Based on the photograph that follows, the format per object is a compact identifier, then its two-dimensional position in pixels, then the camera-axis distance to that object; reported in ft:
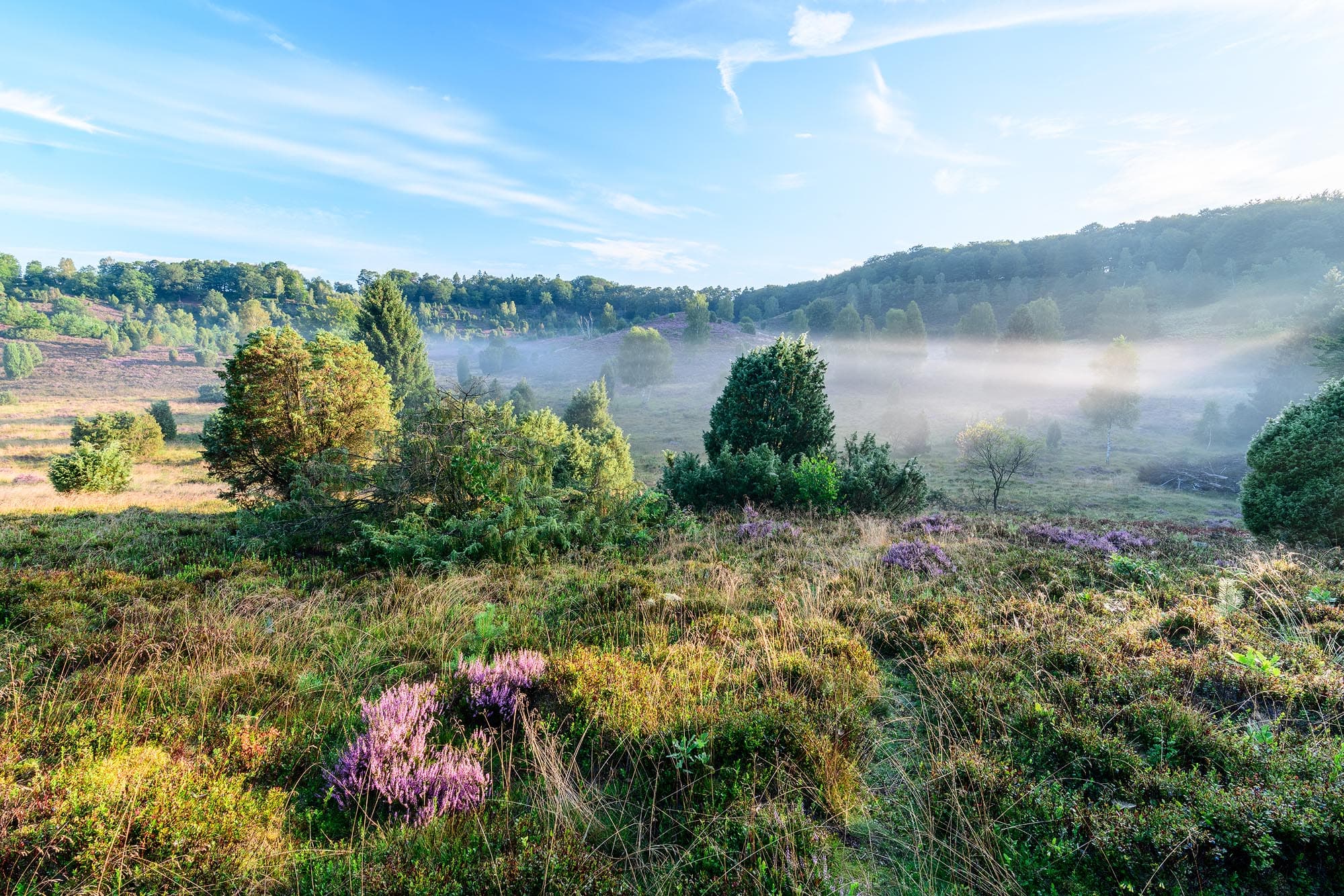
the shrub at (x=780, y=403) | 51.31
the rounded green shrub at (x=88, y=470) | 63.16
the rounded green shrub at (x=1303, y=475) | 35.01
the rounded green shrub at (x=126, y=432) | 93.30
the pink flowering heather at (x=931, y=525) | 31.37
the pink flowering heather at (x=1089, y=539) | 25.75
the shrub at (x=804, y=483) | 41.88
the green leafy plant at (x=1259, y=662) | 10.68
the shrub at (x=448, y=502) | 22.72
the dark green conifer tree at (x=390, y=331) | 121.60
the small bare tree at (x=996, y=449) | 96.58
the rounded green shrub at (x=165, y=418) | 118.73
